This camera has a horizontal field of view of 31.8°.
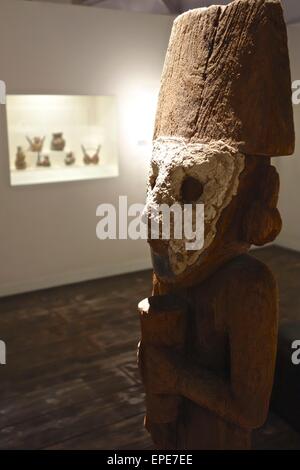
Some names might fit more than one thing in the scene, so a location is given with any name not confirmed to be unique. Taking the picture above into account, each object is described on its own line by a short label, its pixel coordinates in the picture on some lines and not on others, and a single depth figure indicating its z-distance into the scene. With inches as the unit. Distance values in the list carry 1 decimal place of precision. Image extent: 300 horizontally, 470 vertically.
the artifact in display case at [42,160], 236.7
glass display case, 225.3
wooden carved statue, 58.7
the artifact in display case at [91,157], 245.4
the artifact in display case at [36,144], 231.0
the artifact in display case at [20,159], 229.3
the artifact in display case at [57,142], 235.1
